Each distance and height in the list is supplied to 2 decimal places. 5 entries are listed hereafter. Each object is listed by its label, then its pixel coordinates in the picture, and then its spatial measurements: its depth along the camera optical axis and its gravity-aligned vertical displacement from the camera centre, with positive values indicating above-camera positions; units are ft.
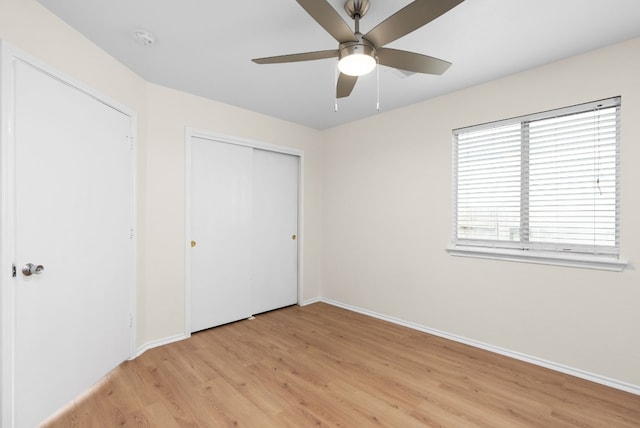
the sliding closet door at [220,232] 10.62 -0.77
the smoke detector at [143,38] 6.67 +4.06
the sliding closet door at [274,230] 12.55 -0.81
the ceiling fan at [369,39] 4.23 +2.96
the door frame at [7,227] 5.04 -0.30
